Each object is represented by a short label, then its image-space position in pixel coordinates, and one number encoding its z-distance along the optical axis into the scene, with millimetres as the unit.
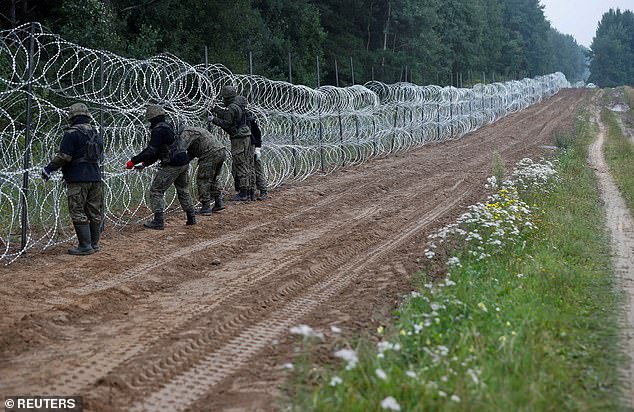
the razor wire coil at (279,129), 20133
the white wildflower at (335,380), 8586
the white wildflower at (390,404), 7816
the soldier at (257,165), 26797
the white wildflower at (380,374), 8399
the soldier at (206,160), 23094
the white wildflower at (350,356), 8477
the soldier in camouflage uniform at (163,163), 20734
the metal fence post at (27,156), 17484
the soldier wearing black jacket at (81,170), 17531
